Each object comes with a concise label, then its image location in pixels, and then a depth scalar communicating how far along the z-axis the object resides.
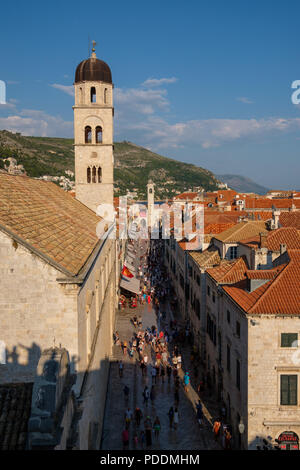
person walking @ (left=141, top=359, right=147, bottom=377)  28.00
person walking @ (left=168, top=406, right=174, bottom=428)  21.77
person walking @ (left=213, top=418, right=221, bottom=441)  20.66
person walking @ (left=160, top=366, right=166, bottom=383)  27.08
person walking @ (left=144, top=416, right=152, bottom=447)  19.89
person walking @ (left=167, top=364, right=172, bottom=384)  27.04
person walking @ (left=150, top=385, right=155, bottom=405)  24.51
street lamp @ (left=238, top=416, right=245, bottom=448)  18.65
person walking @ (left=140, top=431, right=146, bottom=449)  20.04
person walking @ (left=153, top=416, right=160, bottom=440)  20.58
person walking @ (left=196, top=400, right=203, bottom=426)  21.72
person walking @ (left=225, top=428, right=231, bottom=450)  19.88
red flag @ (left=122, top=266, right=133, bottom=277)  46.84
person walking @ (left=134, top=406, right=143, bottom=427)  21.62
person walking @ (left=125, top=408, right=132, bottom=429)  21.27
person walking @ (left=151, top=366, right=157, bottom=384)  26.78
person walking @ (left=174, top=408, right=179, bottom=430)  21.60
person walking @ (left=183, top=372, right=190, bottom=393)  25.89
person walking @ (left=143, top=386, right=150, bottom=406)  23.98
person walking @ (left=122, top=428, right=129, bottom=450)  19.33
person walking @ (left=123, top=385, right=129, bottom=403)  24.28
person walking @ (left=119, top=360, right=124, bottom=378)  27.43
